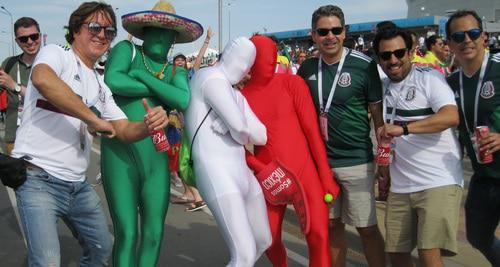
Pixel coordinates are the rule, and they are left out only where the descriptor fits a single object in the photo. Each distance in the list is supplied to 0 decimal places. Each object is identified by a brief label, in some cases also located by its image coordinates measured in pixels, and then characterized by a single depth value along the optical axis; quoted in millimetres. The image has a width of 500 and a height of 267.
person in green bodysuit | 2975
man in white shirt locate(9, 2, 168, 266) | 2592
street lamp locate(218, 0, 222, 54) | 18738
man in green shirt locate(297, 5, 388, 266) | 3389
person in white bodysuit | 2840
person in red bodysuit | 3195
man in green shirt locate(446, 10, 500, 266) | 3074
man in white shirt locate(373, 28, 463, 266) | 3072
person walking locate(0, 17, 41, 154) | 4512
